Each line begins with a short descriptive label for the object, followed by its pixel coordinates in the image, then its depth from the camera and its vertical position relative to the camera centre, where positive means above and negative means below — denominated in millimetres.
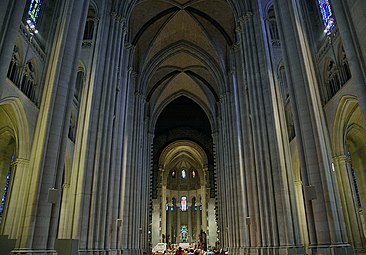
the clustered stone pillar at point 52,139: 8805 +3239
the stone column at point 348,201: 12562 +1648
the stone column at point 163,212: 47066 +4623
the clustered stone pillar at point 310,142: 8898 +3143
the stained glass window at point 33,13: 13586 +10250
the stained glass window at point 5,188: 16188 +2992
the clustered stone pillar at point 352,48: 6882 +4393
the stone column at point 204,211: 46500 +4705
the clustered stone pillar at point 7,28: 7336 +5163
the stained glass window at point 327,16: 13207 +9639
